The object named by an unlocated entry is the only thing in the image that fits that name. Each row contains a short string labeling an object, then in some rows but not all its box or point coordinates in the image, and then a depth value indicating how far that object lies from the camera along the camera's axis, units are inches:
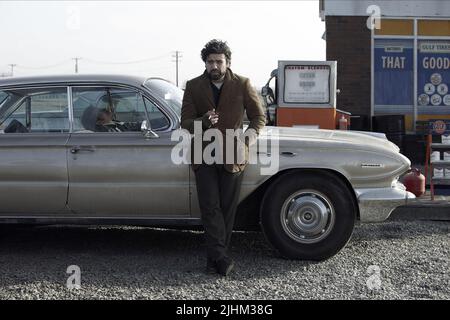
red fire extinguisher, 266.5
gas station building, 481.7
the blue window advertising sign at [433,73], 493.7
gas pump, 378.6
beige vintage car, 210.5
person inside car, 219.9
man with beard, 200.1
